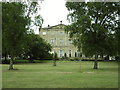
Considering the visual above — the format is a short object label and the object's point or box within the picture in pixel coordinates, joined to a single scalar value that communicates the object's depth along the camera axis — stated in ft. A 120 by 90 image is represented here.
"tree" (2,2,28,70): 66.39
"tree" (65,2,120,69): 73.56
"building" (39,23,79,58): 216.13
